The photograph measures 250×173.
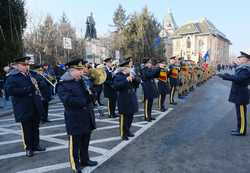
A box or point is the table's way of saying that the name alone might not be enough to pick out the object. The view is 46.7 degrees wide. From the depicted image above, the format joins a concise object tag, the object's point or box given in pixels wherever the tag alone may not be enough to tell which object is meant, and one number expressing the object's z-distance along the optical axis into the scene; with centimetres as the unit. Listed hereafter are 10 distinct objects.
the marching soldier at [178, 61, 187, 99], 1461
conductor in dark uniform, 663
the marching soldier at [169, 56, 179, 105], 1266
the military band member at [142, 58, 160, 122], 864
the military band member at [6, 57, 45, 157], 556
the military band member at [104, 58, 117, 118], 977
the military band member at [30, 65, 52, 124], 795
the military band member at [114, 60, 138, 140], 662
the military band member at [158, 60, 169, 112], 1079
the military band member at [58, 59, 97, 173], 458
